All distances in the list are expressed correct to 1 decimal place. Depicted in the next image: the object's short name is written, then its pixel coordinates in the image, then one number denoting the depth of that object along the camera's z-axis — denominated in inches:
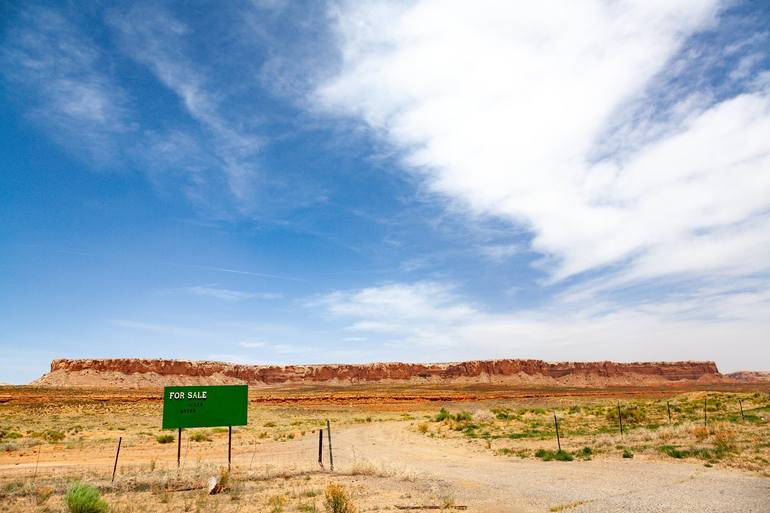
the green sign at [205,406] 677.3
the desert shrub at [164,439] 1113.0
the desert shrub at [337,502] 398.6
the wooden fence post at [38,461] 631.0
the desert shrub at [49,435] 1118.2
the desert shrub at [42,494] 479.2
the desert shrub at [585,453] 746.8
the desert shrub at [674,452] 677.3
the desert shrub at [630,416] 1170.0
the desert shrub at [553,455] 741.9
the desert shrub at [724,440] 684.1
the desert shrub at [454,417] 1442.5
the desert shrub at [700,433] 797.5
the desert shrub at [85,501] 403.5
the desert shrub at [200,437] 1162.5
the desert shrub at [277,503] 434.9
